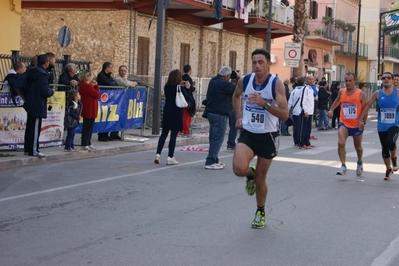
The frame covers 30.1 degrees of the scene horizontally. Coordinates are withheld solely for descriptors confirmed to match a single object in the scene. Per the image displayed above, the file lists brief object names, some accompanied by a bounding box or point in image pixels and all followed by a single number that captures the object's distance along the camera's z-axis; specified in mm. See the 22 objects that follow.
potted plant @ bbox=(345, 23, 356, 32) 56062
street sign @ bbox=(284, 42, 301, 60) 29938
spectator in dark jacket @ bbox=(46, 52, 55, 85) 14953
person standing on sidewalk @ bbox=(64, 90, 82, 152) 15148
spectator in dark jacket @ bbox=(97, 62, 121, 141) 17916
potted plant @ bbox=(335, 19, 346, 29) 53625
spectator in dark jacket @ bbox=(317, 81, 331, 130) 27781
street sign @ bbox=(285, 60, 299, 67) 29969
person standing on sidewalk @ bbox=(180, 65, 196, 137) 14881
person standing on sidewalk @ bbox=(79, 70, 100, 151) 15773
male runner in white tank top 8156
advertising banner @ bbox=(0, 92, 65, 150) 14327
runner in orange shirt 12812
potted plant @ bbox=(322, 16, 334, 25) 51281
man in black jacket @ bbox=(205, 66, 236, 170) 13953
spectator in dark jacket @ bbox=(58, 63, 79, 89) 16030
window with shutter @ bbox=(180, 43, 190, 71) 30731
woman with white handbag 13896
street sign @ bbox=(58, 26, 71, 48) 19406
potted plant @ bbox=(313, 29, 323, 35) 50250
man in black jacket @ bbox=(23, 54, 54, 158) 13891
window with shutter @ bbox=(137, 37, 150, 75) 27625
